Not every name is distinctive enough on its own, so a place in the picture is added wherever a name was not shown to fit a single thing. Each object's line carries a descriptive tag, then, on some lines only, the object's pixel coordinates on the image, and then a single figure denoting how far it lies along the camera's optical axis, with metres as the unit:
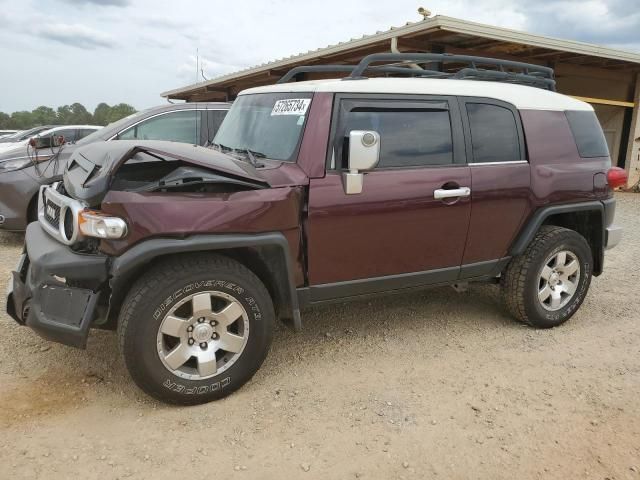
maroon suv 2.78
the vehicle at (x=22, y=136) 15.21
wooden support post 14.02
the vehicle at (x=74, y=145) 6.08
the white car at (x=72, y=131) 12.25
